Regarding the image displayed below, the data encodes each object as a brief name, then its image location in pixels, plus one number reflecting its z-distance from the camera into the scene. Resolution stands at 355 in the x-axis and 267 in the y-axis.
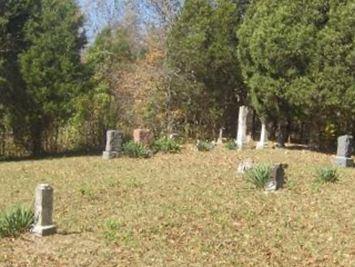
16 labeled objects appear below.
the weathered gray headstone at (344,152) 17.19
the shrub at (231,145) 21.69
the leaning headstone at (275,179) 13.14
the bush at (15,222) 9.31
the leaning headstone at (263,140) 22.13
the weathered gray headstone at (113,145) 20.11
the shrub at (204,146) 21.58
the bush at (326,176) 14.10
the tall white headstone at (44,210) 9.43
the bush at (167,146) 21.38
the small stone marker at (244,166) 15.06
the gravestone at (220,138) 24.41
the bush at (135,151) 20.05
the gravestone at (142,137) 21.88
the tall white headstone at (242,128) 22.03
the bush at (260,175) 13.21
